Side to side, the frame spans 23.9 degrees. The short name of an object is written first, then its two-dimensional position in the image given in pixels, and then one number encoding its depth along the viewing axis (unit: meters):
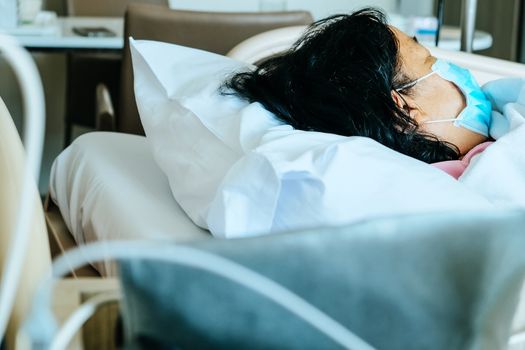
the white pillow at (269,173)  1.49
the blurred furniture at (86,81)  3.13
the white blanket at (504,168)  1.67
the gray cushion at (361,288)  0.99
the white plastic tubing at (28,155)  0.89
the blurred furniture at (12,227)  1.27
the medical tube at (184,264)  0.86
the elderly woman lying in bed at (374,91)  1.74
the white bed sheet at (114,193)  1.63
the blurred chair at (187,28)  2.44
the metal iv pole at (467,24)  2.59
